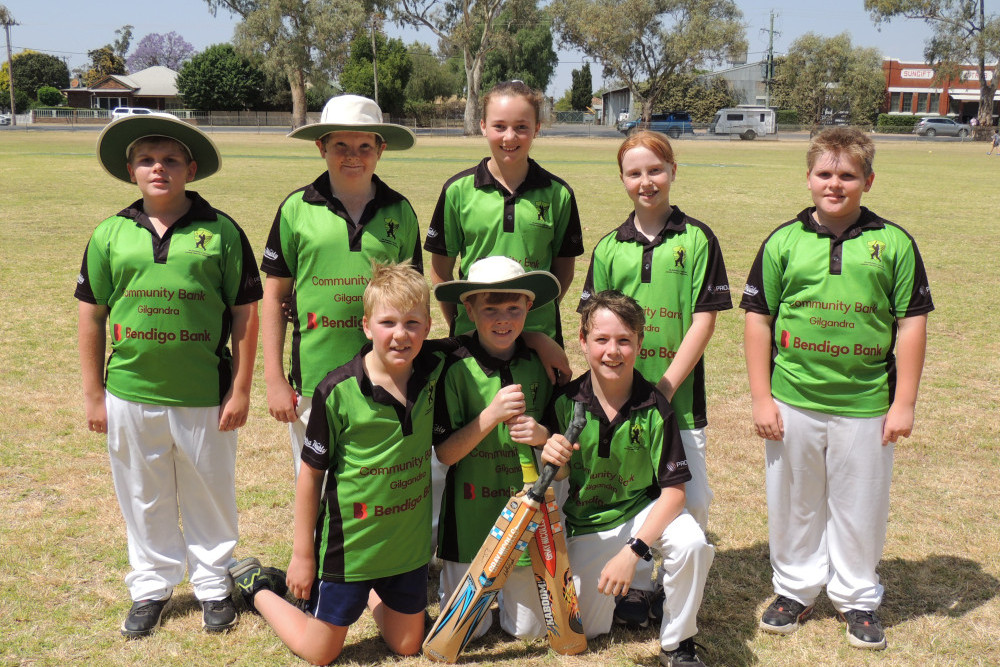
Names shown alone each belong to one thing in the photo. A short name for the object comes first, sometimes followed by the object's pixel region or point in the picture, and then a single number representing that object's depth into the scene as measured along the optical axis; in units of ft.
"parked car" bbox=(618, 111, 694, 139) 187.62
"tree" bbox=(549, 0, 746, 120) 202.80
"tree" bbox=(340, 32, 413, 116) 221.87
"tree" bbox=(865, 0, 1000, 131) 203.41
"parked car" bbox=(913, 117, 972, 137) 201.16
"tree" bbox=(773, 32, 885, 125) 228.22
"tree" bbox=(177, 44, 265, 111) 222.28
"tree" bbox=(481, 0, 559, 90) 201.26
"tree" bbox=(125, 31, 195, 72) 431.84
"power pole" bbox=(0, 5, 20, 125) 255.50
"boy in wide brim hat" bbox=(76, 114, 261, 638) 11.34
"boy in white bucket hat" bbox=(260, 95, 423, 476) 11.73
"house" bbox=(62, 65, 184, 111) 292.40
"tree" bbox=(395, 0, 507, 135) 195.83
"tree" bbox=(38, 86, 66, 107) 260.21
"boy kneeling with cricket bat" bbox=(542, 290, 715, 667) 10.62
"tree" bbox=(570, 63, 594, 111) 334.09
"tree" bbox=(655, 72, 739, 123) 238.68
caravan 191.21
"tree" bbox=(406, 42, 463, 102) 241.96
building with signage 281.43
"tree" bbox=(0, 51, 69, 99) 287.89
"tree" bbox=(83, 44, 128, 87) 335.49
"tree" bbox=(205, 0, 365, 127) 192.75
